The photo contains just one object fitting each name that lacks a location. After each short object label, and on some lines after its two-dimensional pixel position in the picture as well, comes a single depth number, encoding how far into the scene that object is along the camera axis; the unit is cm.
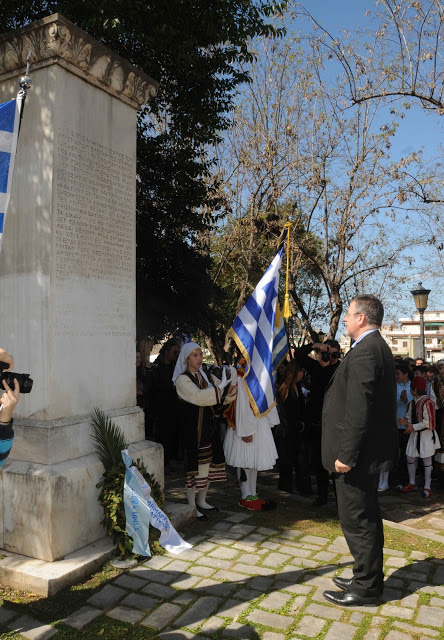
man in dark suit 356
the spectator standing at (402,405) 804
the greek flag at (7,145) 371
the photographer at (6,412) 255
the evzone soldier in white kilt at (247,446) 579
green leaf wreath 424
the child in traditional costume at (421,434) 705
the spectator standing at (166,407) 882
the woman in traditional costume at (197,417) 540
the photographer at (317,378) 632
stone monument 412
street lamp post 1376
